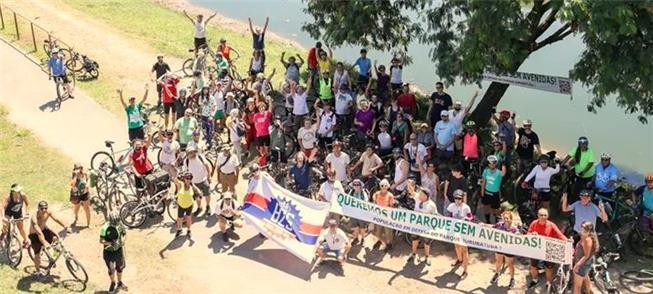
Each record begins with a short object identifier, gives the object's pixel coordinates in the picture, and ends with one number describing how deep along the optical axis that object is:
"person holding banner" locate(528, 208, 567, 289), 12.53
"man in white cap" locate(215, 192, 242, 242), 14.62
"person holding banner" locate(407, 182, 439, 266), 13.61
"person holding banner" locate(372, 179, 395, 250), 13.98
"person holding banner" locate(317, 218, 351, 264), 13.88
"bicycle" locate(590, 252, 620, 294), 12.39
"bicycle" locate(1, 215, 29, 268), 13.62
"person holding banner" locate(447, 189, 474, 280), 13.32
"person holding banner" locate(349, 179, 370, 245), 14.23
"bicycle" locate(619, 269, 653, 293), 13.27
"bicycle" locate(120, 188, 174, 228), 15.18
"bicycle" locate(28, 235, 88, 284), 13.16
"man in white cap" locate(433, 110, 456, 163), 15.75
